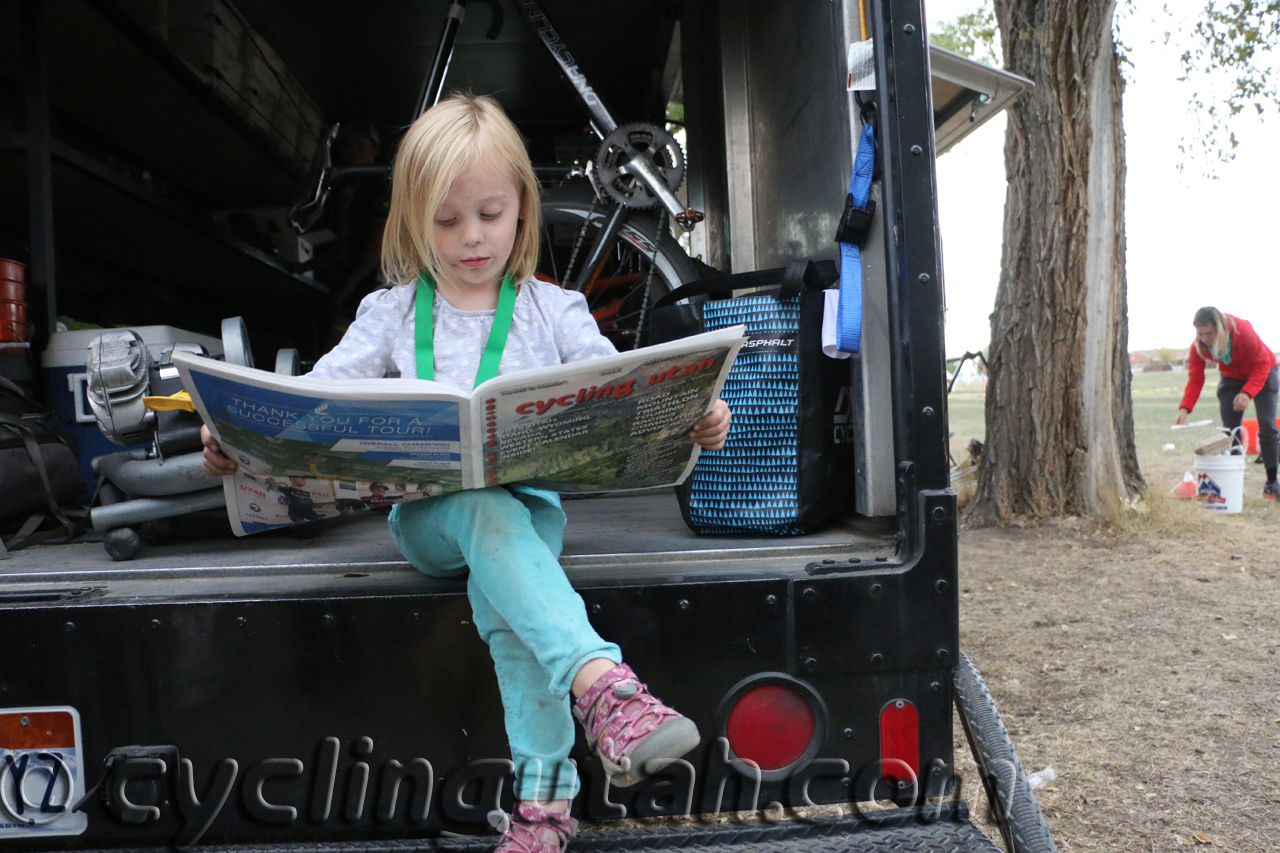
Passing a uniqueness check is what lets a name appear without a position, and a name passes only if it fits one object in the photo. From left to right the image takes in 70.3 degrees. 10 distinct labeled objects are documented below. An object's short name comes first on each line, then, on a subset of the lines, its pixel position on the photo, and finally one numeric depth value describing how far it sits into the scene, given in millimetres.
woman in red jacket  6918
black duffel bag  1748
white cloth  1588
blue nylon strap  1477
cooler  2180
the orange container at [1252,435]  8570
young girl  1113
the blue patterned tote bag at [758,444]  1687
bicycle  2729
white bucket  5953
